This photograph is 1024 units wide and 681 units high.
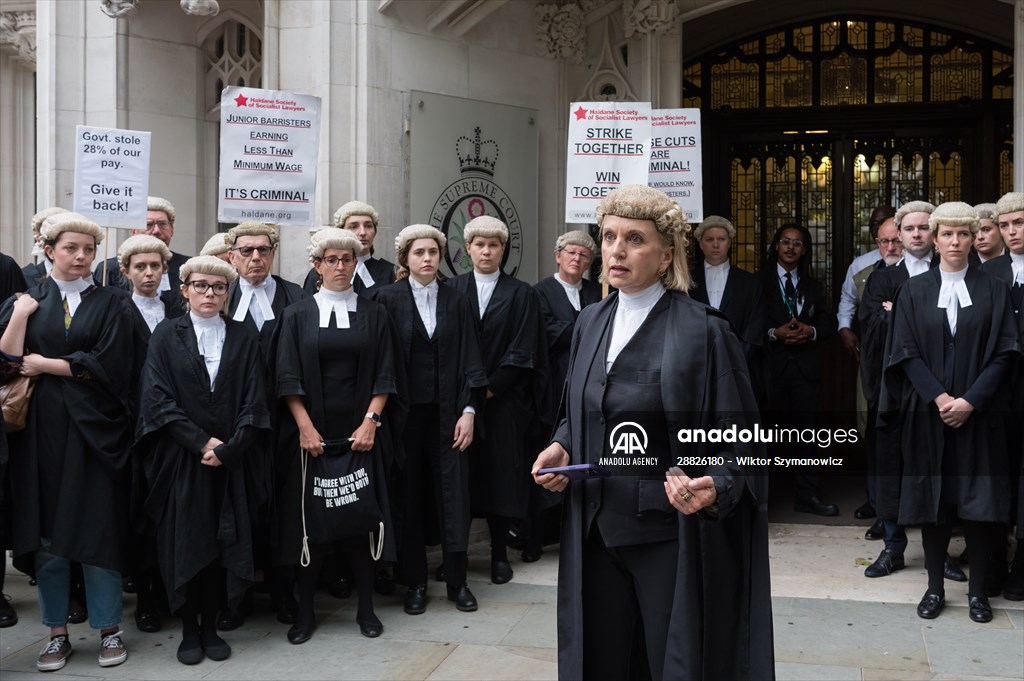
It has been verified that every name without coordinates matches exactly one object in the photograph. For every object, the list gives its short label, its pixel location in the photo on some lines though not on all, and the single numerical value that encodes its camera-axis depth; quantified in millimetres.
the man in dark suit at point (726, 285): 8234
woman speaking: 3588
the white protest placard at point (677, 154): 7969
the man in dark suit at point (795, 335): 8680
